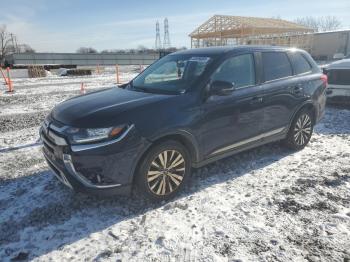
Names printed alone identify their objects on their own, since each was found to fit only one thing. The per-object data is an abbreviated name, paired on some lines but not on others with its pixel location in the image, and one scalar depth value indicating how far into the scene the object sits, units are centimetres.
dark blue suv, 332
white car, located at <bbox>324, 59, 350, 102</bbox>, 849
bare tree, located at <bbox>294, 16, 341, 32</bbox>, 8678
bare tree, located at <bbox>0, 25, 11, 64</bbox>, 6837
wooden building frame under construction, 3331
